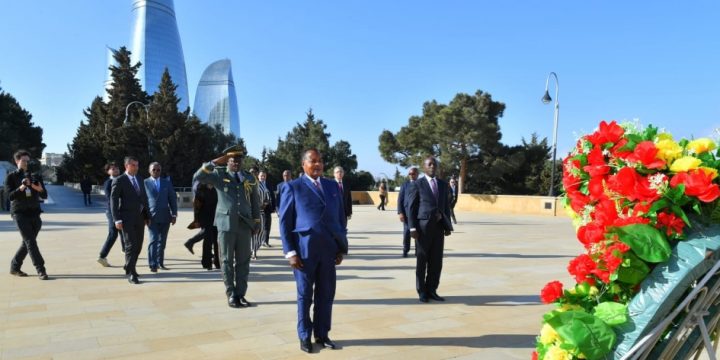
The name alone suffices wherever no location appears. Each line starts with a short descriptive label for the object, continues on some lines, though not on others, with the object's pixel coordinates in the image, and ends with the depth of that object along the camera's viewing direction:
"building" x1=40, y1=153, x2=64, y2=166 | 161.75
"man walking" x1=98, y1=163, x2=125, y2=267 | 8.16
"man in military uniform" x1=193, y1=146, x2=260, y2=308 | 5.69
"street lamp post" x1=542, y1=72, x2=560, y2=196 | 24.92
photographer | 6.97
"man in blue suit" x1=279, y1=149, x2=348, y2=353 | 4.23
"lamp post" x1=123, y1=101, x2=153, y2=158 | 34.21
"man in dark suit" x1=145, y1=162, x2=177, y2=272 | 8.01
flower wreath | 1.90
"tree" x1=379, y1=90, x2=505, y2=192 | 34.16
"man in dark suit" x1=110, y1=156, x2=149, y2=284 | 6.93
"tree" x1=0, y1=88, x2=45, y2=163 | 42.31
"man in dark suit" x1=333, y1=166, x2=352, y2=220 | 9.49
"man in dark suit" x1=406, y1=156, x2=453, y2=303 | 6.02
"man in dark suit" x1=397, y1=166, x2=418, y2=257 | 8.01
